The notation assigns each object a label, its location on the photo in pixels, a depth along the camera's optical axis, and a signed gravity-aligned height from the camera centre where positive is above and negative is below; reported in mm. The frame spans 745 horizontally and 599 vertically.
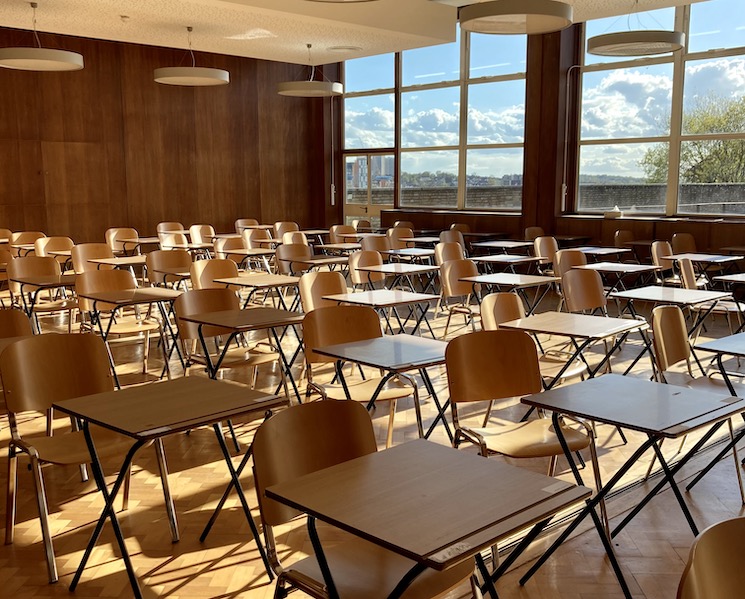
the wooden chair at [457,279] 7172 -875
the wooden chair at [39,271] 7023 -792
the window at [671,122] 11047 +936
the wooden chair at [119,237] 11430 -779
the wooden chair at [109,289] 6031 -829
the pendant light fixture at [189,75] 10672 +1509
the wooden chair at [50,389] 3199 -932
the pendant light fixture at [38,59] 9164 +1517
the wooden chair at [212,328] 5008 -911
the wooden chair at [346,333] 4270 -838
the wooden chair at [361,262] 7819 -789
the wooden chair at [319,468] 2135 -888
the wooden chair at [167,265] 7863 -826
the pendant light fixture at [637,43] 8031 +1495
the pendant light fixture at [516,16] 6699 +1489
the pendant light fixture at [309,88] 12211 +1518
